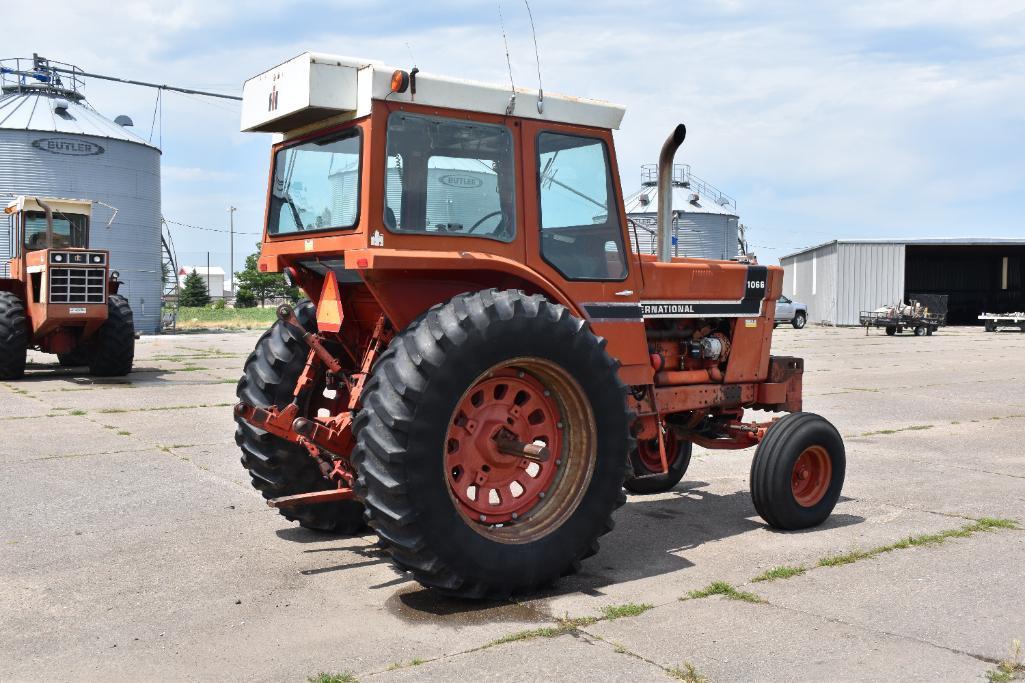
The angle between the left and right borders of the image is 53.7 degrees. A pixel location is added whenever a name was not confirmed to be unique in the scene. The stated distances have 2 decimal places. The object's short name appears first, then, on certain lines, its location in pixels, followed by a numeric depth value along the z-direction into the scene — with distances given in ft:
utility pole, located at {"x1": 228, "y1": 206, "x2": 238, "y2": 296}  285.64
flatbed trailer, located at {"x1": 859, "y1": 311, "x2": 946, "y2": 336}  121.49
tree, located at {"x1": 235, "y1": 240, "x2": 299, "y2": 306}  248.93
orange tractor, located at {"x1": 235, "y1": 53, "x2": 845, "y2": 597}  15.64
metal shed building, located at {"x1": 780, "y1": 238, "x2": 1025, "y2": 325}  156.15
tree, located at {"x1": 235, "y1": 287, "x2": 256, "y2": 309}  261.54
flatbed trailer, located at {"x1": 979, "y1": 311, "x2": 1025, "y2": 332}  131.85
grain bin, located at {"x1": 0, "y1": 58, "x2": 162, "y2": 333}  105.09
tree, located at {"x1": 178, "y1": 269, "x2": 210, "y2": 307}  250.78
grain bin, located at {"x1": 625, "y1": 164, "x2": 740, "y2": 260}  122.97
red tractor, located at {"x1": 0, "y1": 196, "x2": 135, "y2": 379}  52.75
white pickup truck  142.31
